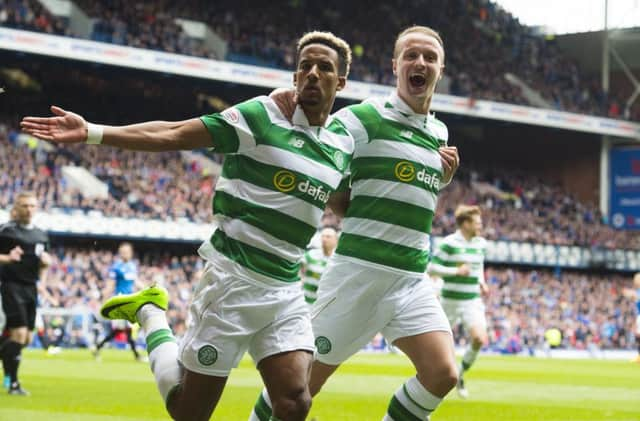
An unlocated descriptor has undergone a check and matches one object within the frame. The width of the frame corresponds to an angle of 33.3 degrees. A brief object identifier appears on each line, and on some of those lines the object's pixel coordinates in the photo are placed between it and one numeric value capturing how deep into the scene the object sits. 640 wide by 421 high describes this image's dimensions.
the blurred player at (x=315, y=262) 16.39
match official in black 10.84
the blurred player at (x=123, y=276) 17.40
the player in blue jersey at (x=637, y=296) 22.81
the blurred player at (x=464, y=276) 12.73
